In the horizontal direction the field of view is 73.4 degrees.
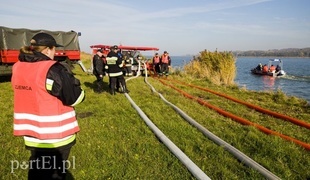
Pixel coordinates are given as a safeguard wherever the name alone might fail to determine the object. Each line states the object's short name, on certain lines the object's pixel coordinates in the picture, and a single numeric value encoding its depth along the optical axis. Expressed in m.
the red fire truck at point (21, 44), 10.62
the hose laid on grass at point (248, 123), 4.00
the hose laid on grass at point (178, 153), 3.00
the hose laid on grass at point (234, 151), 3.04
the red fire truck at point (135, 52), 15.45
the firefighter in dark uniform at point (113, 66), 7.97
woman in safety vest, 2.01
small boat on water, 24.95
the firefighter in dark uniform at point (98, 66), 8.77
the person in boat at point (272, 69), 25.46
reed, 14.46
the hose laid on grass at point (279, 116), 5.15
